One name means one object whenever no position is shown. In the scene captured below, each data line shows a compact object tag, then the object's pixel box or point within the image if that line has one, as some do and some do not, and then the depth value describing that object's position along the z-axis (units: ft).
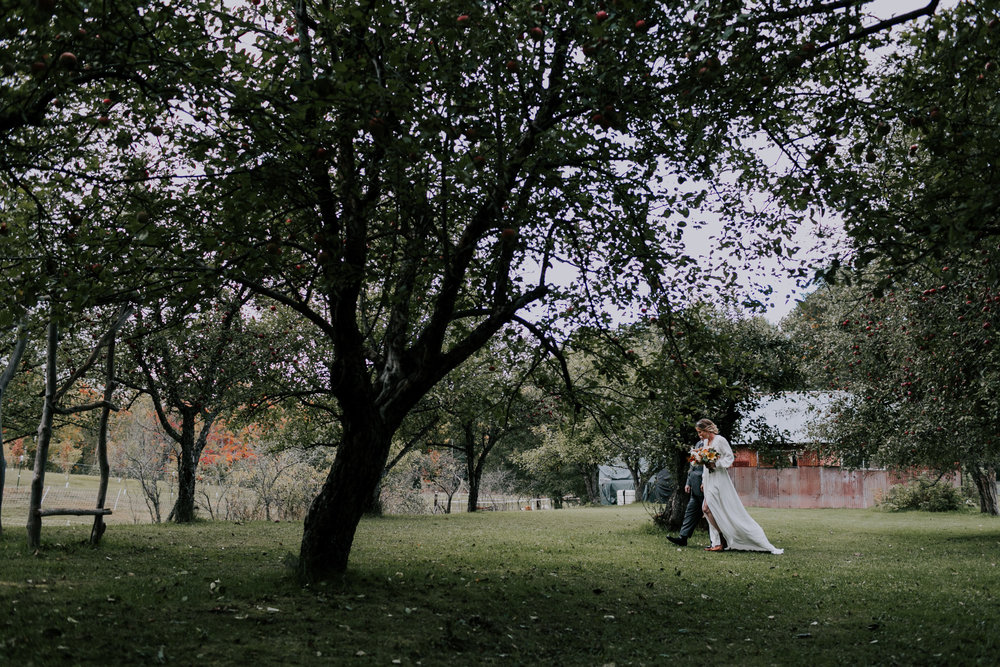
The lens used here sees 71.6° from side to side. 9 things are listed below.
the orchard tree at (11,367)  28.89
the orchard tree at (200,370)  47.62
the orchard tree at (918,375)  37.45
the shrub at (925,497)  89.97
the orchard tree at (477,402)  29.37
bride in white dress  39.27
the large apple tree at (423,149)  16.85
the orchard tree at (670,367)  26.30
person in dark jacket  41.32
